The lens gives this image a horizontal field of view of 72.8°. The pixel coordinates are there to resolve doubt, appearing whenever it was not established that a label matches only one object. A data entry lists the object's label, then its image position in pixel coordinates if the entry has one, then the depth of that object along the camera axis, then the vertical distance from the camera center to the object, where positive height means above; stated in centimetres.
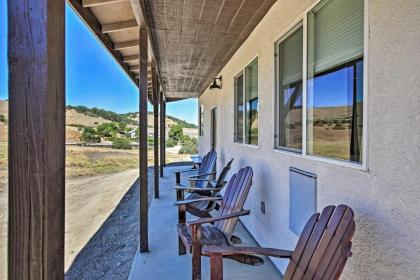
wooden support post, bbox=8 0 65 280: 76 -1
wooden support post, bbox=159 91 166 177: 829 +2
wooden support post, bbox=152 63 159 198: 530 +5
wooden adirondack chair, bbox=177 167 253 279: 223 -82
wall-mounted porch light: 589 +108
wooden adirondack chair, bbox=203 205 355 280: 142 -62
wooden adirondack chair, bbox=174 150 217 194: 523 -70
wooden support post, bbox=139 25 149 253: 308 -4
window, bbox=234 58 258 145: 378 +47
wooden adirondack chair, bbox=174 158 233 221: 300 -80
